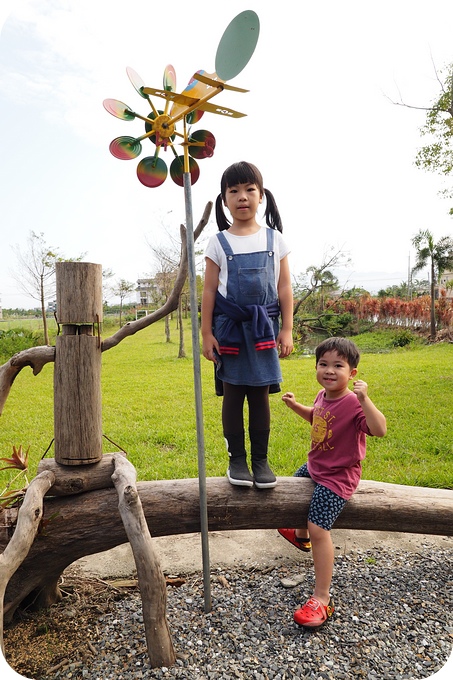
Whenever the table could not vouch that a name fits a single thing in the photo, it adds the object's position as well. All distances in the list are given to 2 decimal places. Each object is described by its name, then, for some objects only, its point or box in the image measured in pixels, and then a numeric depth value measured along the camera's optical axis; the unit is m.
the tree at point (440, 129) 7.86
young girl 2.29
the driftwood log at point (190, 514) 2.32
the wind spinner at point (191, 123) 1.99
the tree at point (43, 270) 13.18
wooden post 2.29
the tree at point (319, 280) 15.28
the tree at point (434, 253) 14.47
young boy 2.31
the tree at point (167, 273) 11.21
